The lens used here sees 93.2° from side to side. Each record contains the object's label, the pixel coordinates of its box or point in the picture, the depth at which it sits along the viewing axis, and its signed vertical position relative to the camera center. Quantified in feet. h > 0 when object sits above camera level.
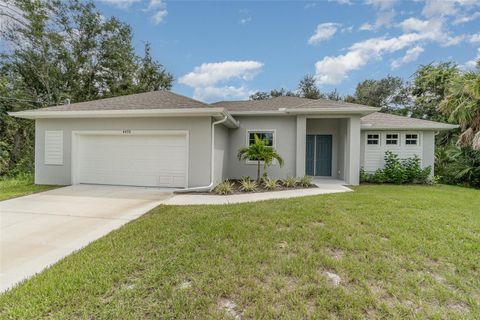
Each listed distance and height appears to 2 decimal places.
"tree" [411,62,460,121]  58.95 +20.49
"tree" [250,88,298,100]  85.44 +24.98
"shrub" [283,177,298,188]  29.60 -3.13
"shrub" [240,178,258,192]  26.94 -3.50
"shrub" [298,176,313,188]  30.14 -3.12
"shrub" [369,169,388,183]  34.12 -2.60
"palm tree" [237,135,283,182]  30.01 +0.78
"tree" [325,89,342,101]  81.64 +23.11
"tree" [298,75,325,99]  80.02 +24.88
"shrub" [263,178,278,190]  28.14 -3.36
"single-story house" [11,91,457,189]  27.35 +2.59
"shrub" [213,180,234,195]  25.85 -3.68
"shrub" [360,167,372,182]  35.09 -2.62
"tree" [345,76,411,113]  77.56 +22.59
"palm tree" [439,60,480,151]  31.98 +8.40
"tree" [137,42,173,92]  69.77 +25.41
